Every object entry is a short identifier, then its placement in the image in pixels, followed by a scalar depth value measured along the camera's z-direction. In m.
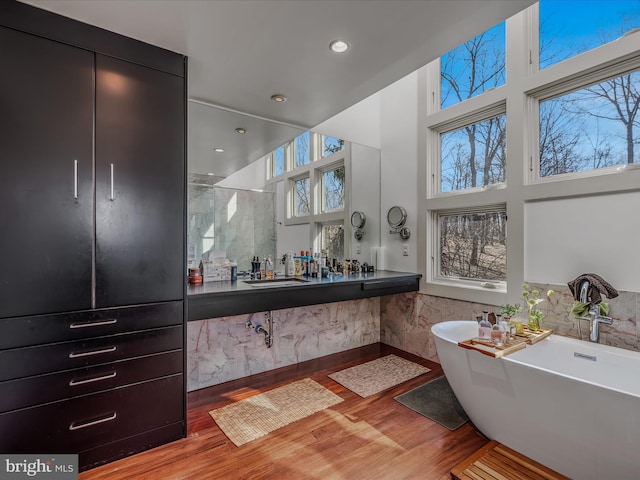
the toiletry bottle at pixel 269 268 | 2.96
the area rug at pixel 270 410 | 2.06
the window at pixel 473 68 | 2.78
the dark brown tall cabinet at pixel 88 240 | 1.52
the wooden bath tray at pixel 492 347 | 1.83
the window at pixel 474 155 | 2.79
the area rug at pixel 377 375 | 2.66
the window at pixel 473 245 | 2.79
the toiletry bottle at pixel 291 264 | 3.19
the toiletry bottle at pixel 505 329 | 2.02
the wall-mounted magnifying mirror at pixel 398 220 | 3.47
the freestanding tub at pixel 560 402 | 1.37
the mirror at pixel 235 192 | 2.66
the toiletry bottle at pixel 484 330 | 2.07
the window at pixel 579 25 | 2.07
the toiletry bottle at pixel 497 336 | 1.98
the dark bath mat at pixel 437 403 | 2.18
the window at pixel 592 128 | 2.08
